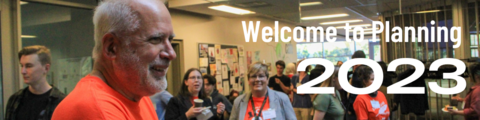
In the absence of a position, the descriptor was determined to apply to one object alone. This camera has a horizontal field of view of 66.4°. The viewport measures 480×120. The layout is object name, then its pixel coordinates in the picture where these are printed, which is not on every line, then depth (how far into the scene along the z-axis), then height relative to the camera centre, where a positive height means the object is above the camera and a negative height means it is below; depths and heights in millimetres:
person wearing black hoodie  3326 -369
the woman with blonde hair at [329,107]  3215 -446
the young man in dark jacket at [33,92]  2432 -192
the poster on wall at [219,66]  6738 -113
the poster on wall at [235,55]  6363 +80
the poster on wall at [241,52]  5741 +122
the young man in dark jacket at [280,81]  4339 -281
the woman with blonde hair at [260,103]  2824 -350
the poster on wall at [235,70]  6825 -198
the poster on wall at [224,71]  6812 -211
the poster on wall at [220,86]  6730 -485
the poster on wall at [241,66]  6503 -122
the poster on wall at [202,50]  6496 +183
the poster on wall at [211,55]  6621 +92
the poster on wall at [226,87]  6879 -516
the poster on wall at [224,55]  6739 +87
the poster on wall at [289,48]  4109 +114
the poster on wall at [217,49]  6703 +199
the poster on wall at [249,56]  5227 +47
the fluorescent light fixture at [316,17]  4002 +443
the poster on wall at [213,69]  6617 -164
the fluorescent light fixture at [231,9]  4371 +638
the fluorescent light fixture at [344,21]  3904 +381
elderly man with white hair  754 +16
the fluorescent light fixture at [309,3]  3968 +589
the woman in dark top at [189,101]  3019 -359
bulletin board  6508 -95
